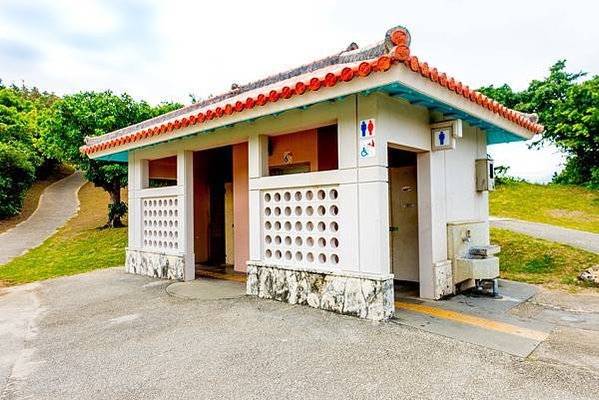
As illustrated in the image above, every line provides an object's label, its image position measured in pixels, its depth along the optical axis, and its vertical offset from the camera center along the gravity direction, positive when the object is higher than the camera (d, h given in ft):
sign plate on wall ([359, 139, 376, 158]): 15.28 +2.31
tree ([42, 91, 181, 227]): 50.31 +11.90
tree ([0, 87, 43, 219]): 72.33 +10.73
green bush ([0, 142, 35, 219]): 71.92 +6.99
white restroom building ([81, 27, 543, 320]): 15.20 +1.32
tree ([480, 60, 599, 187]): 58.29 +14.73
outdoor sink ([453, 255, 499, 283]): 19.25 -3.40
